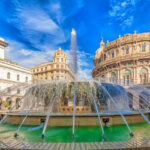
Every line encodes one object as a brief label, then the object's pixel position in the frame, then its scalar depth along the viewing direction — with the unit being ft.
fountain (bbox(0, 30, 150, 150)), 16.41
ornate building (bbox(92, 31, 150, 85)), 121.19
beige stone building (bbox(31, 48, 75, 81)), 212.84
